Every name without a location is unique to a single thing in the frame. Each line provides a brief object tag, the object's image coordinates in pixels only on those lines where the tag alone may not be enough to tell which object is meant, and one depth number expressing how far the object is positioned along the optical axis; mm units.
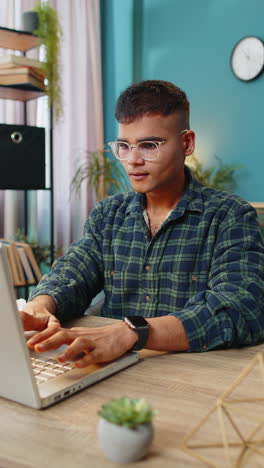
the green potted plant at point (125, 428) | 615
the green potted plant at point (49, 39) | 3143
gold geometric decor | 640
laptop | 736
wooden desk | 656
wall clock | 3590
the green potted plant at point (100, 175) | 3943
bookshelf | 3060
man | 1226
